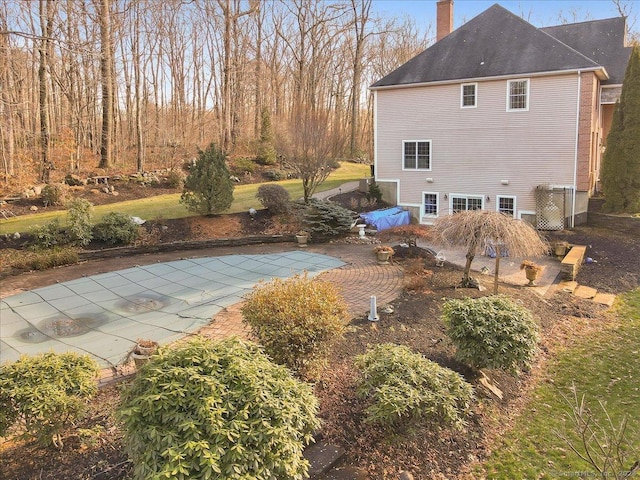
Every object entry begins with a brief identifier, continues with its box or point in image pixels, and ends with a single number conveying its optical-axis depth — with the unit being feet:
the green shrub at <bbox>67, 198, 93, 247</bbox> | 41.19
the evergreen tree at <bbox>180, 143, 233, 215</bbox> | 49.29
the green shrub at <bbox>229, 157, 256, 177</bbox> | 80.69
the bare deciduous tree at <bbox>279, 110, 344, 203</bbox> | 54.80
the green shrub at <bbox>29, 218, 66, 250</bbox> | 39.83
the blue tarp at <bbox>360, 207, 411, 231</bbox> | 55.11
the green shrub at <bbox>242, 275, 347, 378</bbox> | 16.31
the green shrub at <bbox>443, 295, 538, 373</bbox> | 18.24
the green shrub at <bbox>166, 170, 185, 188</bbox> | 68.54
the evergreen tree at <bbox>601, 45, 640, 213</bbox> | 52.01
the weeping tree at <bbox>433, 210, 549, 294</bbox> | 27.81
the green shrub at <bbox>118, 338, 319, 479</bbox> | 9.40
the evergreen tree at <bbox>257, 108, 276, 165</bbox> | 89.30
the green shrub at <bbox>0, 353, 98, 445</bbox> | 12.14
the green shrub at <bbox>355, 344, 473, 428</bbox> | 13.76
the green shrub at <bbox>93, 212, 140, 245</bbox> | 42.70
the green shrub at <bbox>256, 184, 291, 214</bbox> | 52.90
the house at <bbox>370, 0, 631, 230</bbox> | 52.60
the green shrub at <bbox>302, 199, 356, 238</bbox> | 48.85
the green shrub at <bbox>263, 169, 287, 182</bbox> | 82.13
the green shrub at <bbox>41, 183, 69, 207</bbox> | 54.34
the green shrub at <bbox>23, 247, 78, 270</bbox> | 37.17
